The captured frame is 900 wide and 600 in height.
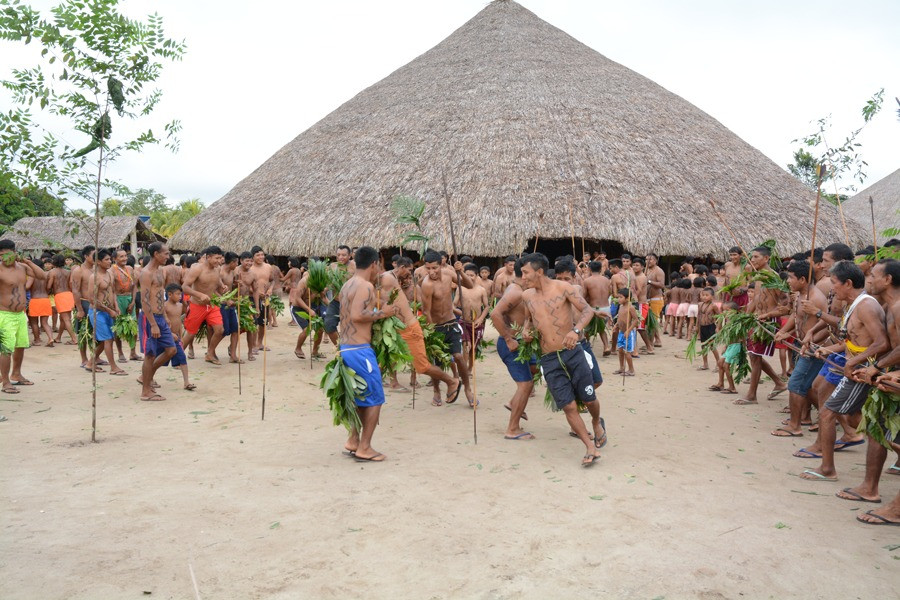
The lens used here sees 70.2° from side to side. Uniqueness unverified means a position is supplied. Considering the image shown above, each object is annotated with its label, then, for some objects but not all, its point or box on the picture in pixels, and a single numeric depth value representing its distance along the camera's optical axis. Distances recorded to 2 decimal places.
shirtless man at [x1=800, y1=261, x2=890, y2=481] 4.23
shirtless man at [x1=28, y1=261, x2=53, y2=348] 11.10
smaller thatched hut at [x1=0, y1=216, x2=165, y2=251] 27.89
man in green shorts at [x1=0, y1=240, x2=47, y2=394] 7.46
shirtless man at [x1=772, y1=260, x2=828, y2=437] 5.69
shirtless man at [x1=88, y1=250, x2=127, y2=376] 8.91
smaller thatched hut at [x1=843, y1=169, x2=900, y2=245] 23.67
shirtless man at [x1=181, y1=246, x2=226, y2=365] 8.95
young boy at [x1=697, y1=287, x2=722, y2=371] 9.23
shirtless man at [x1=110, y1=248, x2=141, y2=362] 9.35
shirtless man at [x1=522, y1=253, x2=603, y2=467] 5.17
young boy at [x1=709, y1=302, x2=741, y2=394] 7.30
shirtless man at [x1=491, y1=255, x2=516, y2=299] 9.84
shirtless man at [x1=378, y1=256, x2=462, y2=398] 6.13
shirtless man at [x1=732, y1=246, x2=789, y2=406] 6.74
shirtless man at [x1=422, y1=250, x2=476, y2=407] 7.04
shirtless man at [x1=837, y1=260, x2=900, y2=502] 3.99
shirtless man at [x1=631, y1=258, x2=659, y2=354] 10.88
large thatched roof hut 15.87
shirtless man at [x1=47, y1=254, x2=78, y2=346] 11.45
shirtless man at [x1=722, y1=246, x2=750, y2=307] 7.71
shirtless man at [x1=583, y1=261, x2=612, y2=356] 9.04
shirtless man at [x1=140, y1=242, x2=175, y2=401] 7.21
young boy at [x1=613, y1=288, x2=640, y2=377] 8.99
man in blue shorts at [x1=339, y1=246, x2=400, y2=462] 5.04
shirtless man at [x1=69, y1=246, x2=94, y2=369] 9.20
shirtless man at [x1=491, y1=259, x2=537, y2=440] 5.73
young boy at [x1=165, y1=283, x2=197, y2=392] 8.33
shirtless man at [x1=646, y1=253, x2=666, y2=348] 12.14
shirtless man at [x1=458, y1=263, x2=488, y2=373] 7.74
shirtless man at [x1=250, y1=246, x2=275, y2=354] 10.27
